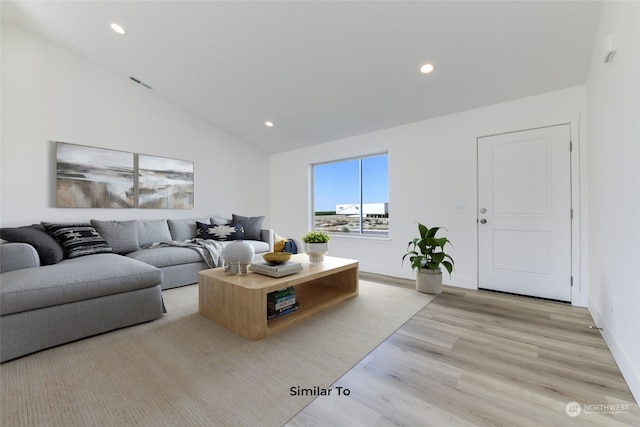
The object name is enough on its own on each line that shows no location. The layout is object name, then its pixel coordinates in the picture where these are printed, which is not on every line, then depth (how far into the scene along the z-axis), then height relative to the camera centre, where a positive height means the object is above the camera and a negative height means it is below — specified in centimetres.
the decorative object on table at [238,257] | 218 -36
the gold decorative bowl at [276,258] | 225 -38
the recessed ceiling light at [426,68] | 254 +144
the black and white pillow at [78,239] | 259 -27
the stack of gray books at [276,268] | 210 -45
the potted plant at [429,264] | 290 -55
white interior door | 263 +3
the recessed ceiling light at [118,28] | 267 +192
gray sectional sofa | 160 -53
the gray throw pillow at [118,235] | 306 -25
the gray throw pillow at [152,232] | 348 -26
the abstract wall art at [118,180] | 319 +47
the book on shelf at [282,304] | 209 -73
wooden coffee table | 185 -68
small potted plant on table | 261 -30
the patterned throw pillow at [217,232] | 399 -28
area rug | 117 -90
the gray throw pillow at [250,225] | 434 -19
